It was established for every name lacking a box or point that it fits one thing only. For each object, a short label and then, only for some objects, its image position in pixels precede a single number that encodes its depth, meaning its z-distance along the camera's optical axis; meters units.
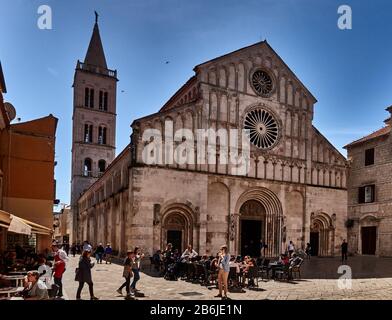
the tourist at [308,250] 26.11
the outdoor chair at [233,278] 12.83
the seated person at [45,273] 9.95
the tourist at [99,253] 22.14
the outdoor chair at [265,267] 15.48
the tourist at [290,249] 22.08
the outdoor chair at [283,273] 14.69
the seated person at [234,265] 12.86
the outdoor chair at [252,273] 12.92
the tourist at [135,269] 11.36
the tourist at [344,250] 24.36
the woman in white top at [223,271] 10.98
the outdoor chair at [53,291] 9.69
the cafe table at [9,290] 7.89
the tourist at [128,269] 11.02
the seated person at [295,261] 15.07
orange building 19.45
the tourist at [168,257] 16.31
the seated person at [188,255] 15.95
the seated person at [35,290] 7.75
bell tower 51.06
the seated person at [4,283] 9.08
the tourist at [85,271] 9.87
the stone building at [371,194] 29.55
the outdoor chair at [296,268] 14.96
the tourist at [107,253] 21.86
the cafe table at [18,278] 10.05
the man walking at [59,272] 10.41
